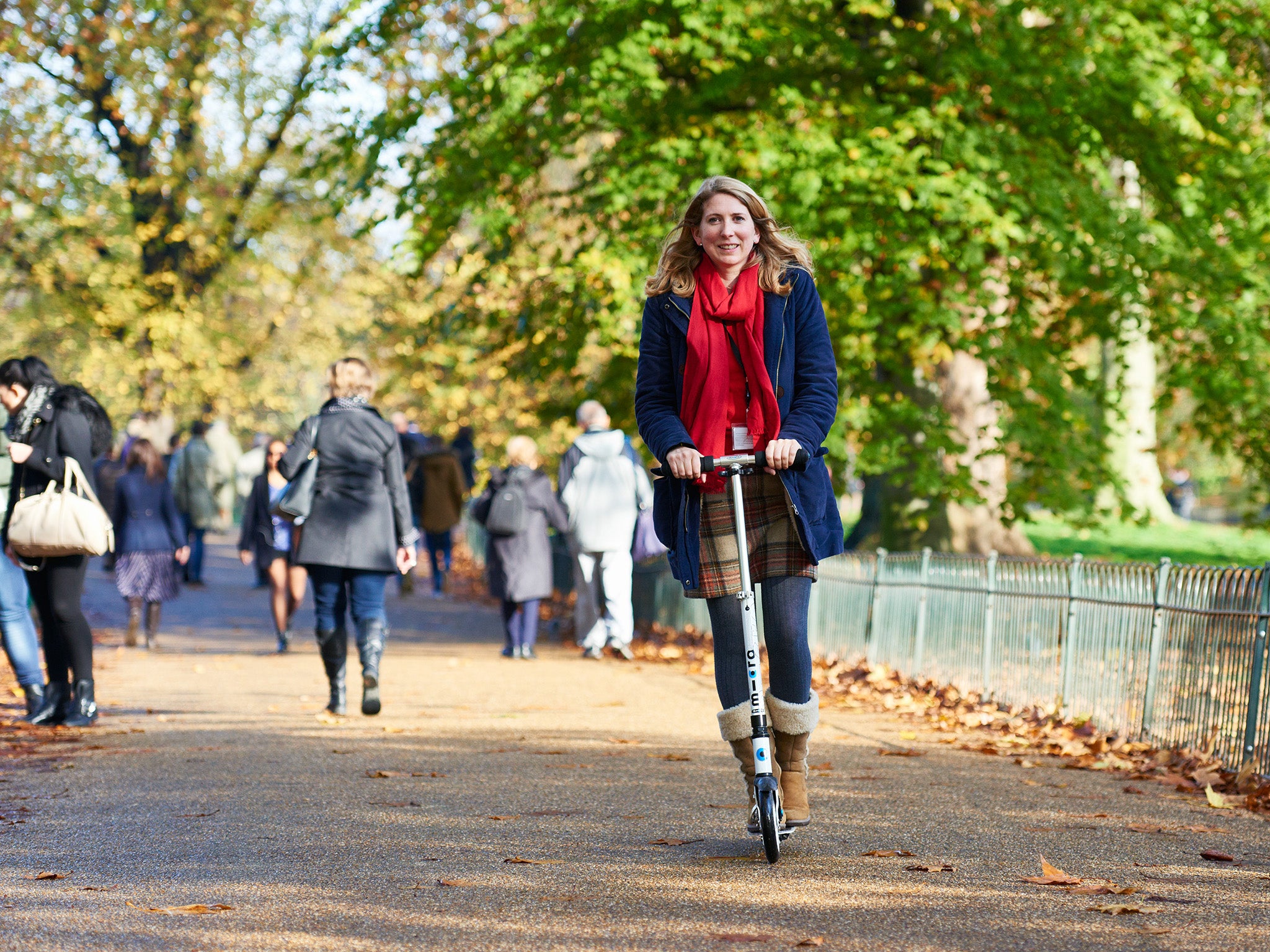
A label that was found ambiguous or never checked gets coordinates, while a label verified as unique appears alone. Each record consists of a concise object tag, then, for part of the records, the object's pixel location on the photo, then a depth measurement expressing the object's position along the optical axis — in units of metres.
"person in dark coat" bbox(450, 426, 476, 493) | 45.12
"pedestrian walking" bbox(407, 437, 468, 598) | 40.59
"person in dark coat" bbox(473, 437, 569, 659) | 26.89
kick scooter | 9.46
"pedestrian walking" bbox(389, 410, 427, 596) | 41.47
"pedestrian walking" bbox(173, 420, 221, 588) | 40.69
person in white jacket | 26.64
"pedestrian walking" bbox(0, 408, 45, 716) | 16.72
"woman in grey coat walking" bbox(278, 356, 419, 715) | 17.48
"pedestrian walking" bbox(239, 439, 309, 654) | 27.16
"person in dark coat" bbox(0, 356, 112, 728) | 16.36
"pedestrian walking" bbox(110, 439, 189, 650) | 27.44
